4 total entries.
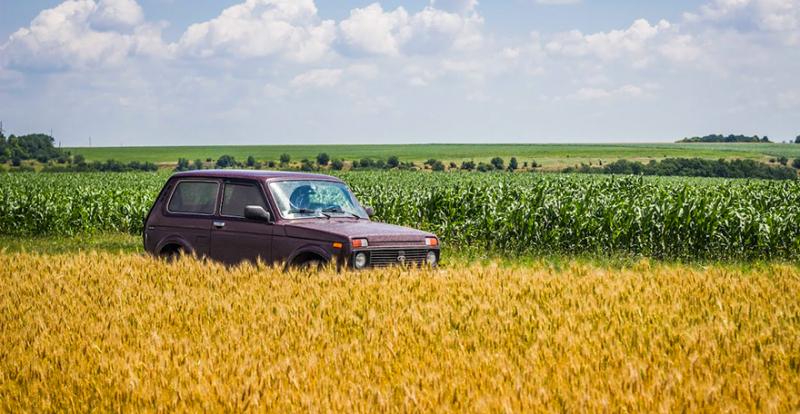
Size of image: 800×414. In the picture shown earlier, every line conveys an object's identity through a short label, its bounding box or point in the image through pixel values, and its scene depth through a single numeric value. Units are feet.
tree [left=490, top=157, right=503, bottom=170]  366.02
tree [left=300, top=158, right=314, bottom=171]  338.34
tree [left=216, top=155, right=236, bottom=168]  392.53
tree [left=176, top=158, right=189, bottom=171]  385.66
